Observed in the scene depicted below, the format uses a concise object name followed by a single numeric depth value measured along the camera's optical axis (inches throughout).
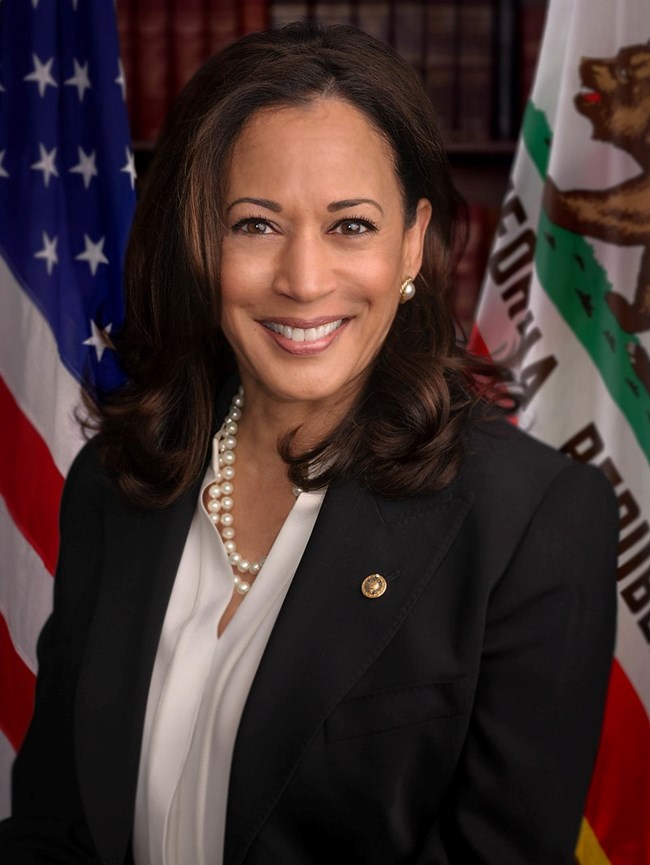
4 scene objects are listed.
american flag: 83.1
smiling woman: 54.9
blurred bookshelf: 109.3
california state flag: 72.2
